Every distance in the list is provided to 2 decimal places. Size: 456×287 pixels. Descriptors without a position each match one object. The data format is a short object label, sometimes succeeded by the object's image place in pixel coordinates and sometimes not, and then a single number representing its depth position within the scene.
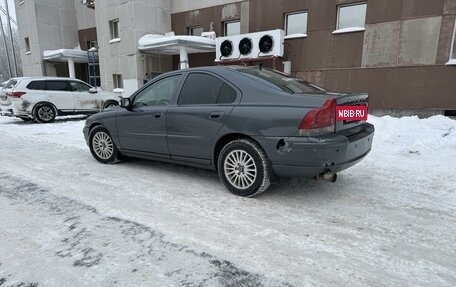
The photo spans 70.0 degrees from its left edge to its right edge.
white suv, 11.12
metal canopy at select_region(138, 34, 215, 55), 13.23
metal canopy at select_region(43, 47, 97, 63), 19.16
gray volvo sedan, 3.45
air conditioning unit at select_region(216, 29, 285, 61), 12.10
